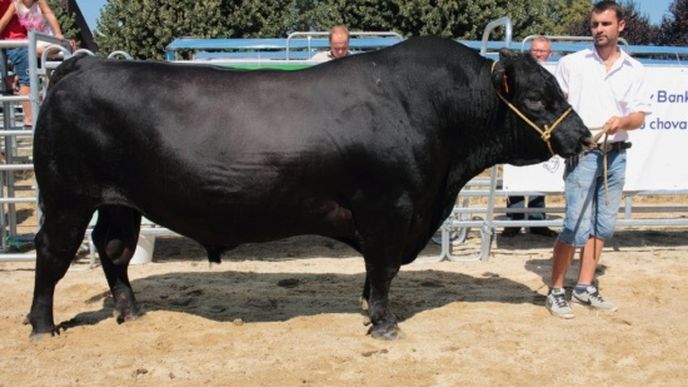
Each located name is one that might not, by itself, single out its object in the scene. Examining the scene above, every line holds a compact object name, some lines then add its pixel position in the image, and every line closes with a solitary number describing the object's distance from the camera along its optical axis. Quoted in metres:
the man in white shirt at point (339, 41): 6.71
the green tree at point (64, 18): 26.39
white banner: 6.71
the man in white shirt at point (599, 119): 4.79
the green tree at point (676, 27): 23.80
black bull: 4.20
